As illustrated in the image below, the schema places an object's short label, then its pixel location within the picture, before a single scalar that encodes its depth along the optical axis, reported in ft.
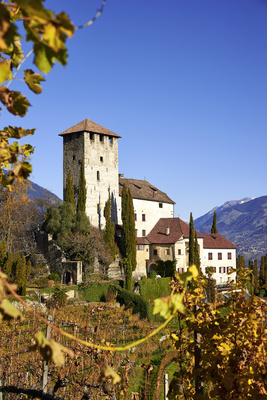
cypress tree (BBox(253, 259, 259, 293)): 200.19
